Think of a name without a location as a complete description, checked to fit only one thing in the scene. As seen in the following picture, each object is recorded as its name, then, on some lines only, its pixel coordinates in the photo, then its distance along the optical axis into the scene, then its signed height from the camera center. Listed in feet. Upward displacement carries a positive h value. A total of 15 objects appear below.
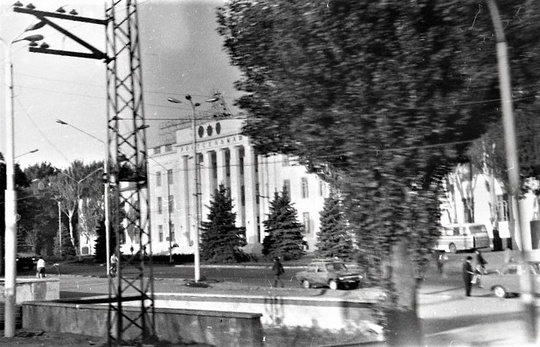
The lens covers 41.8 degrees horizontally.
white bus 155.43 +0.90
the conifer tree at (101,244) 170.93 +3.62
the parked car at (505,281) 76.89 -4.55
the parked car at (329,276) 101.35 -4.16
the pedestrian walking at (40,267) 127.75 -1.31
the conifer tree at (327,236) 151.62 +2.55
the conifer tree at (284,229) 184.34 +5.35
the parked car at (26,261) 198.84 -0.27
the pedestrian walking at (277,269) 99.91 -2.83
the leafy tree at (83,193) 219.41 +21.30
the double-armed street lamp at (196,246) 109.81 +1.01
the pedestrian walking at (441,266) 101.51 -3.48
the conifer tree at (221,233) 190.29 +5.04
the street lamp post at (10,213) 58.18 +4.06
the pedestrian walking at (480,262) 86.38 -2.72
